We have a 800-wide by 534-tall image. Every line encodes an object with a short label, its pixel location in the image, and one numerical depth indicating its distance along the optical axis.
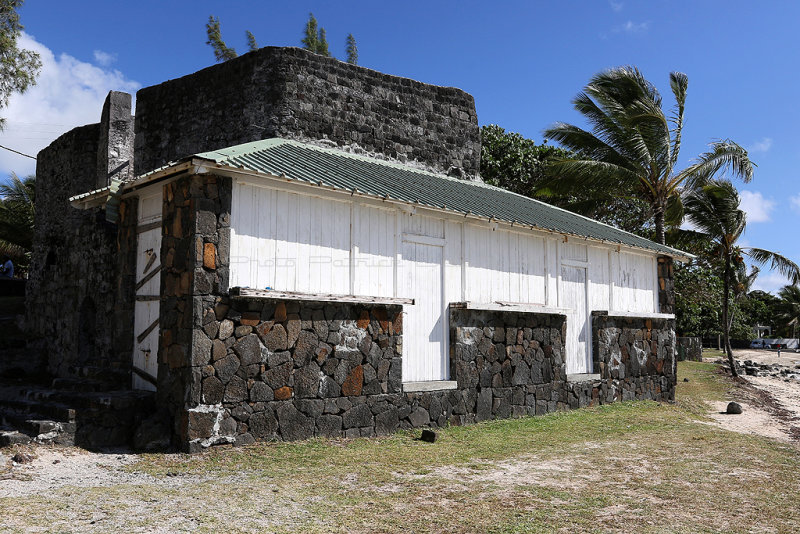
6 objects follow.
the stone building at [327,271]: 8.38
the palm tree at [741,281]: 33.49
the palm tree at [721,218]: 23.38
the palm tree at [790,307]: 62.12
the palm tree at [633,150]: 19.73
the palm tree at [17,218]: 26.19
